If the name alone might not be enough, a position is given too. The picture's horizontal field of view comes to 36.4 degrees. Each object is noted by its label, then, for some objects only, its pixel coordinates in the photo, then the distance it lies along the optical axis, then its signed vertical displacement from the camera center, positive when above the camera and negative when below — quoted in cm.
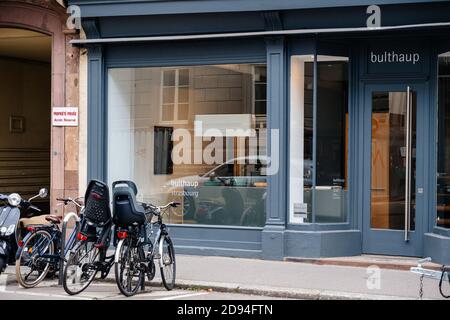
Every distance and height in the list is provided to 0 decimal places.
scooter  888 -107
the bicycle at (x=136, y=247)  838 -125
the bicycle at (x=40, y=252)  887 -139
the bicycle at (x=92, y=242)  846 -120
